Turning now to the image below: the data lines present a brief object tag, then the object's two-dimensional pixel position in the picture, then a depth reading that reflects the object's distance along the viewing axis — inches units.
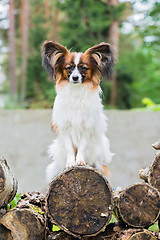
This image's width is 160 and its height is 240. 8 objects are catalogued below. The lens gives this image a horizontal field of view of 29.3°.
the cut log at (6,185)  107.7
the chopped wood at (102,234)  113.9
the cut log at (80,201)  106.7
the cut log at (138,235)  106.0
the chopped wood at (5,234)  110.7
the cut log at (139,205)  111.0
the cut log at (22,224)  108.5
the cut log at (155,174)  118.4
